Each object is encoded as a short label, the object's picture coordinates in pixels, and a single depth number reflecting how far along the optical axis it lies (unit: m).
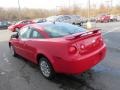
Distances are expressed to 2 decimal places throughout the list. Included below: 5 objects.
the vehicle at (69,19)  11.10
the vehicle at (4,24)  14.40
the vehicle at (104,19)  18.39
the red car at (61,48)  2.12
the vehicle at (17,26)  11.14
